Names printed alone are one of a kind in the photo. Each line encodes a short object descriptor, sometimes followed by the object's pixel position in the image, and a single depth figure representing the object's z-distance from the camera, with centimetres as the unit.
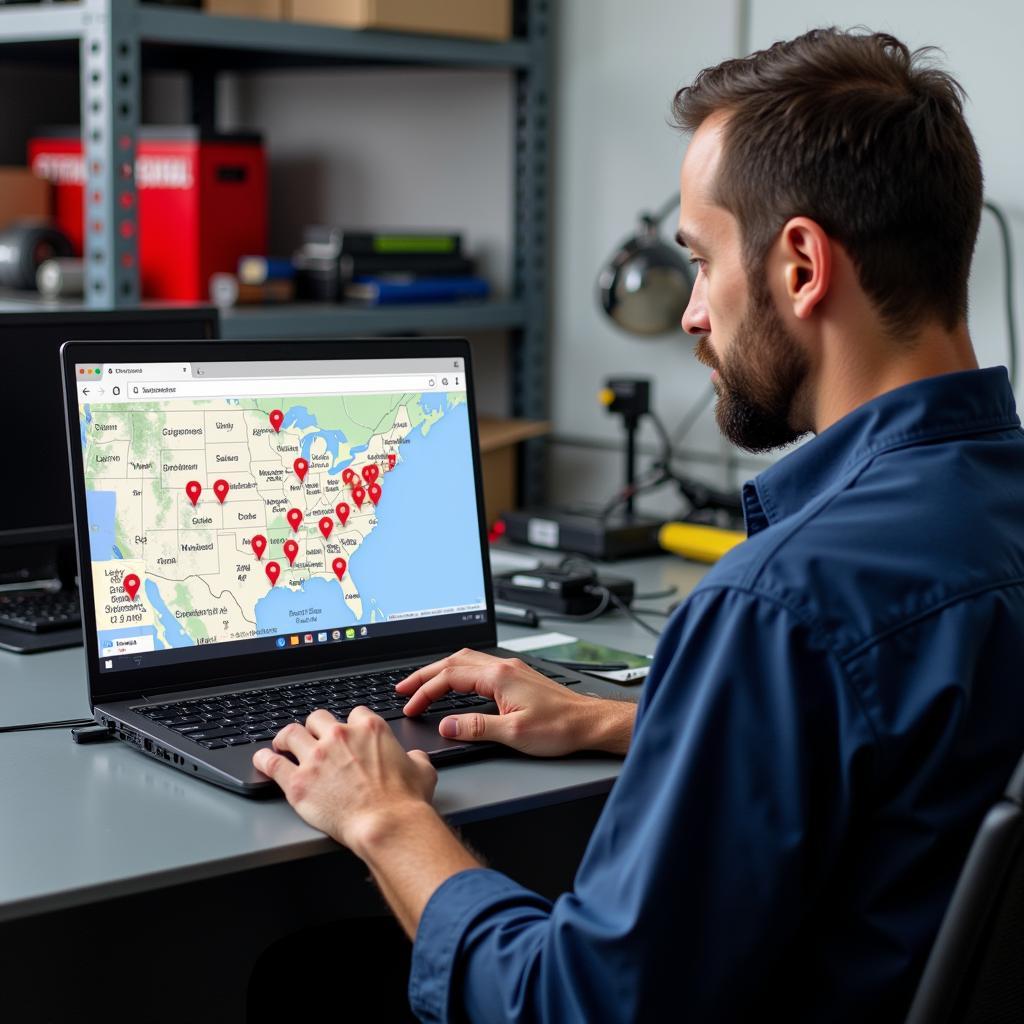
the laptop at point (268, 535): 121
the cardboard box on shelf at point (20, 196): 257
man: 78
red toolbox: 236
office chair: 71
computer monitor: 152
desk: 96
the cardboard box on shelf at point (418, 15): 217
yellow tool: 192
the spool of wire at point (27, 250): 234
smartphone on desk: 141
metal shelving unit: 193
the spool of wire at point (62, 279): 226
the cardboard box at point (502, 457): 236
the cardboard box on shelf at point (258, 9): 217
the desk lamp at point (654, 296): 209
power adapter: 168
